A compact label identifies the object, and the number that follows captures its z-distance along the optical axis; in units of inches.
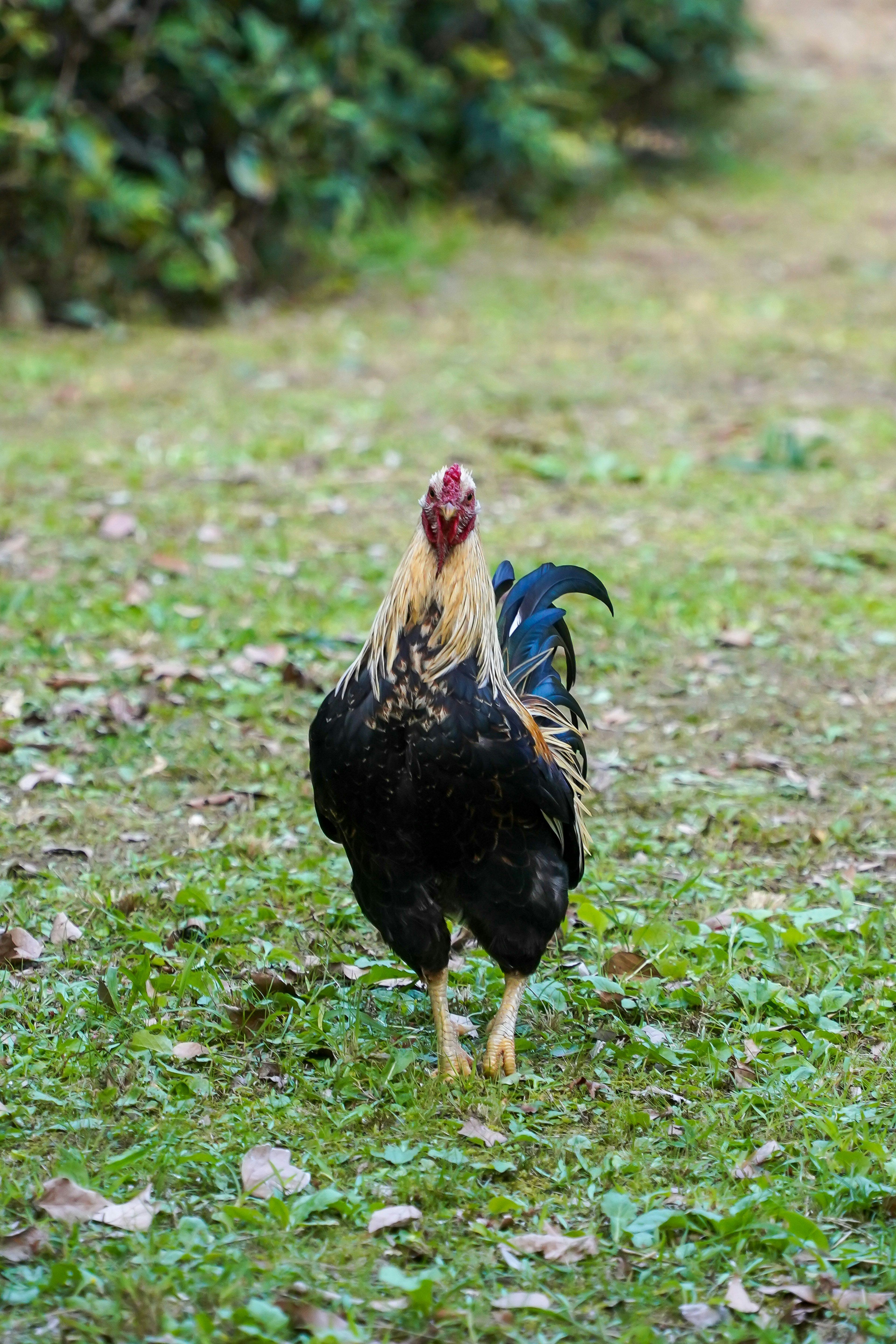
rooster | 267.9
